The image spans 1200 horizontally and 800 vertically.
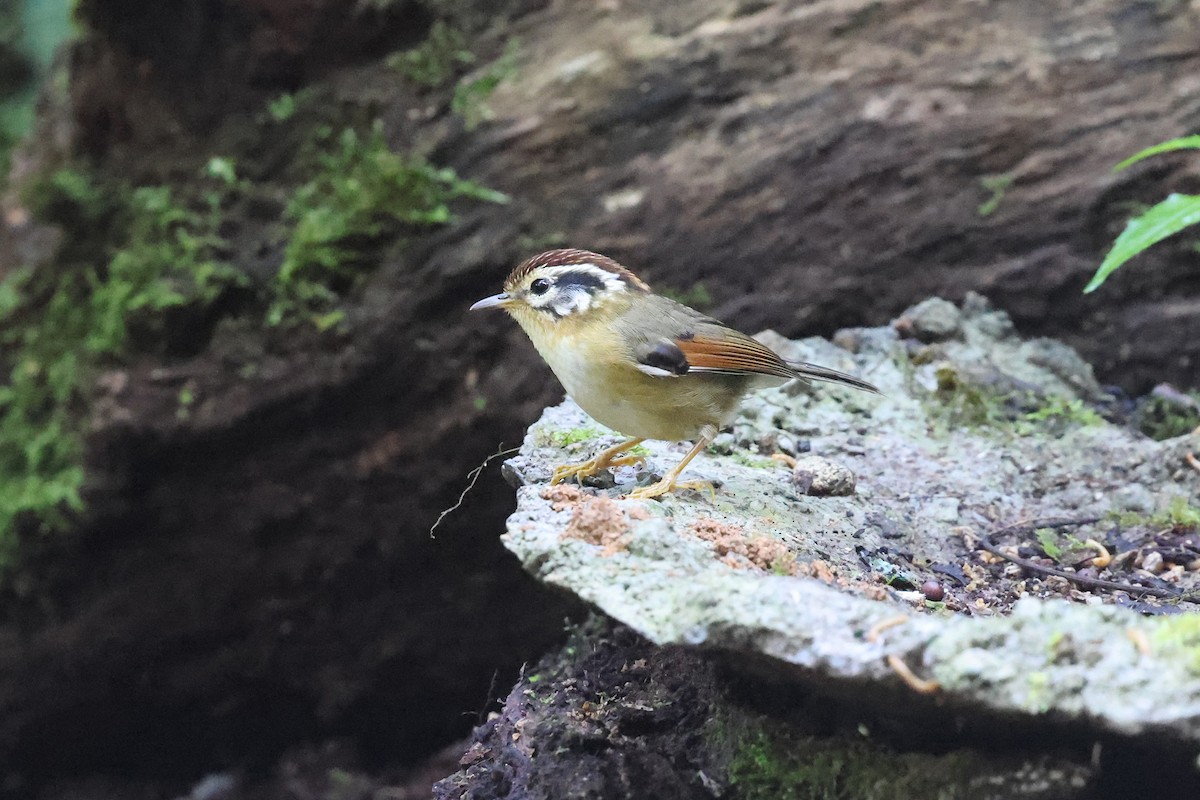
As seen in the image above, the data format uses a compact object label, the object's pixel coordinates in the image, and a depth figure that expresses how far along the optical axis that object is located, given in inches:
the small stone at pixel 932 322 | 184.1
